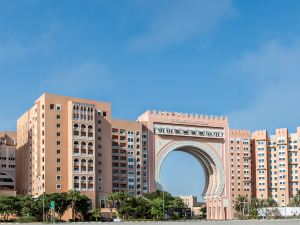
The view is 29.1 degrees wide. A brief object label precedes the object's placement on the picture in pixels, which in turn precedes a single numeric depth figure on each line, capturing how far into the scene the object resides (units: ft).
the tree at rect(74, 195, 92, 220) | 346.54
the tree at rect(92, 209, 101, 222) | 352.96
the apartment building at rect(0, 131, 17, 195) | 412.36
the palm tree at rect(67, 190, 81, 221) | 340.59
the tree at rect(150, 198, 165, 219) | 369.34
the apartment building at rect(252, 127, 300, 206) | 500.33
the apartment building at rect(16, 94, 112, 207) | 370.94
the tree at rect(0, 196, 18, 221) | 325.93
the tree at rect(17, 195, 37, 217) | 330.95
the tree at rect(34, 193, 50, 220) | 332.80
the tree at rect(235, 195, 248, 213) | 466.70
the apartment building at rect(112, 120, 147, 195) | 417.49
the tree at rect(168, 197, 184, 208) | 399.52
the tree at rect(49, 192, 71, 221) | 335.88
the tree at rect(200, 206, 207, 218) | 495.08
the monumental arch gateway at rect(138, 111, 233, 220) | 437.99
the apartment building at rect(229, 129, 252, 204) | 475.72
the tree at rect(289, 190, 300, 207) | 464.24
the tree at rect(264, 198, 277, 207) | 476.13
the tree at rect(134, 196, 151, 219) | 361.49
